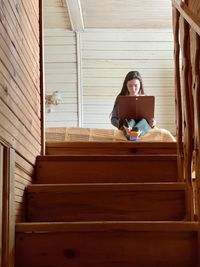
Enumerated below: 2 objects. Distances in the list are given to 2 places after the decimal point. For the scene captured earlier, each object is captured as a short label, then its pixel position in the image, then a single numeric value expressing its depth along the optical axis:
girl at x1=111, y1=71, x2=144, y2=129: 4.06
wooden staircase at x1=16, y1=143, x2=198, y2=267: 2.01
